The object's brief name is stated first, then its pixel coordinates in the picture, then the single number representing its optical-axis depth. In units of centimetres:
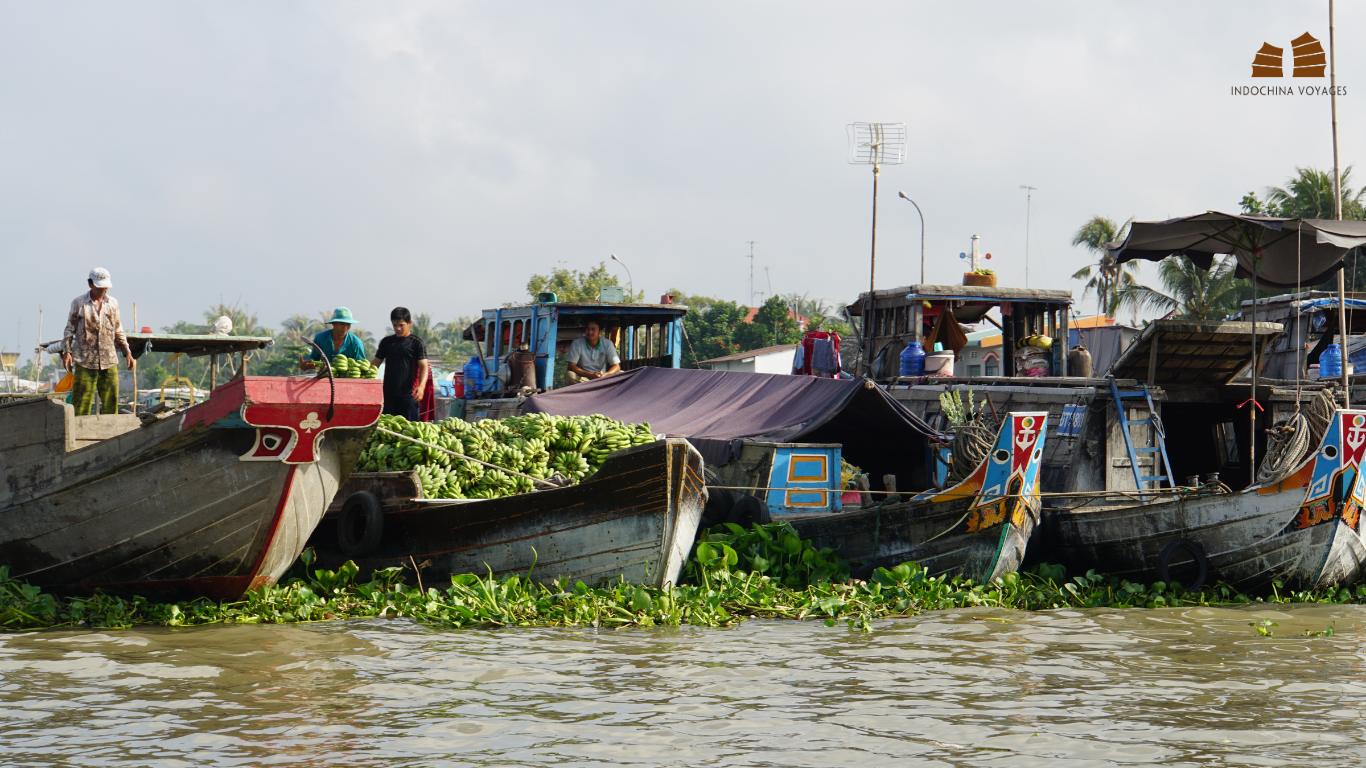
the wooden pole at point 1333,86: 1170
